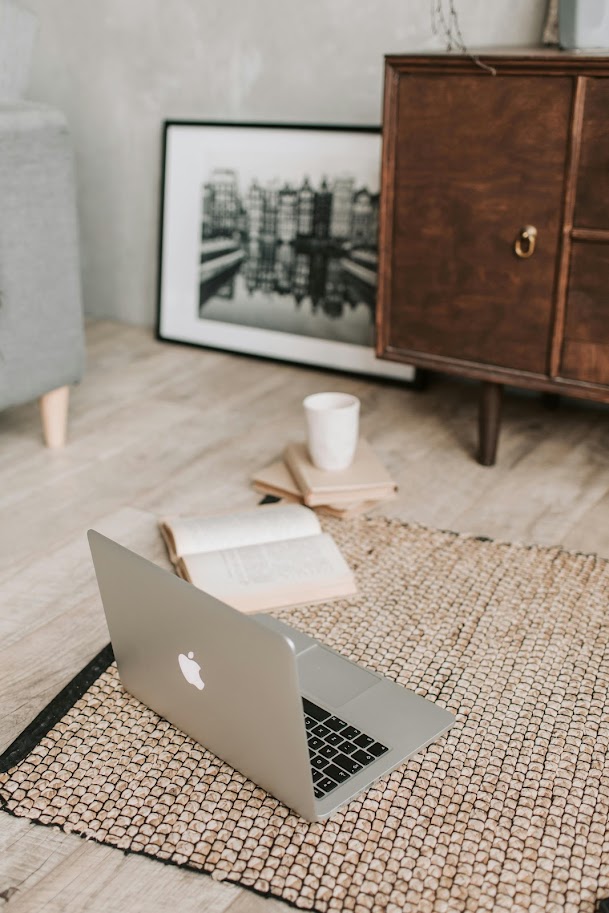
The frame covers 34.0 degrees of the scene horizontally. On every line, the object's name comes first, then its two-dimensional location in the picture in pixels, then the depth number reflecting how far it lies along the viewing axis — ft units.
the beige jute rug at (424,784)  3.24
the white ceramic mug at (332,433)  5.69
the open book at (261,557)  4.77
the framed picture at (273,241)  7.96
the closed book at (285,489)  5.73
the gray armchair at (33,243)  5.88
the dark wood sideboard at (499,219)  5.41
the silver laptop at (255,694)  3.17
